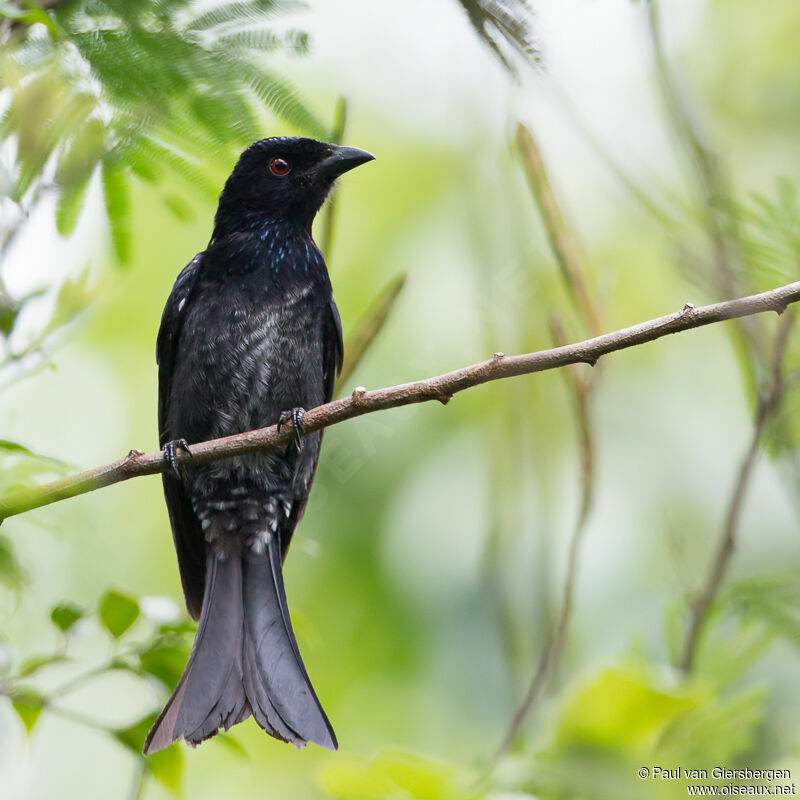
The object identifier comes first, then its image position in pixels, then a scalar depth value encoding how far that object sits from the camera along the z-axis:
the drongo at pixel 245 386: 7.10
